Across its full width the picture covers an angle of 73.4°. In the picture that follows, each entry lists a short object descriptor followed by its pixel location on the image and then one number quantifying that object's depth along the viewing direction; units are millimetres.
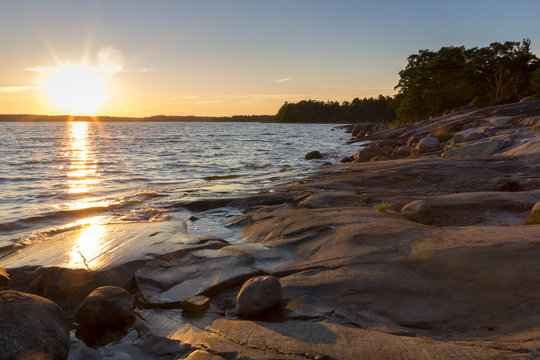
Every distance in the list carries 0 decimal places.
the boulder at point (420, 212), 6266
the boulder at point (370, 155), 17525
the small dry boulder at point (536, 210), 5452
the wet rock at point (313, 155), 22381
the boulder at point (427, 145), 17281
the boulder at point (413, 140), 22023
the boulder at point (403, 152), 18250
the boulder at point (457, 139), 17019
